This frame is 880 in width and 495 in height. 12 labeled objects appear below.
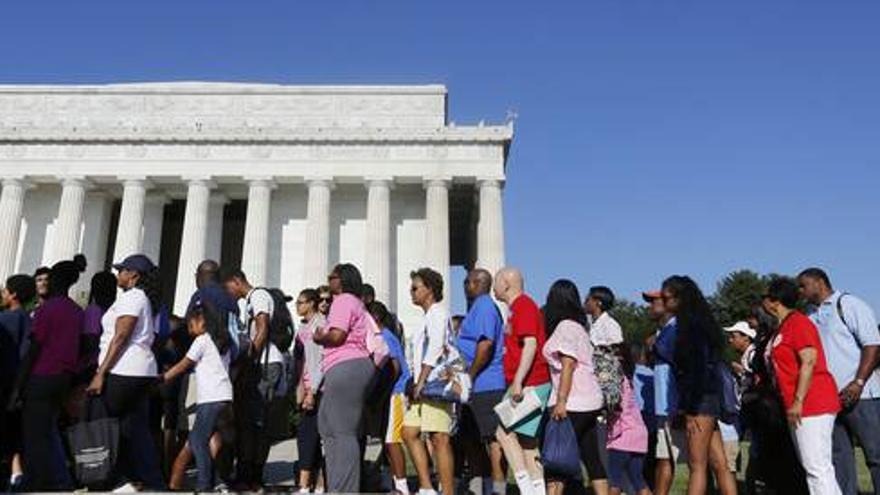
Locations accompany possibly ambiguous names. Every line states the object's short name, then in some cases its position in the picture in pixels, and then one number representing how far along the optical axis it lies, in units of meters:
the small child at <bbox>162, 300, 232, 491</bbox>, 7.33
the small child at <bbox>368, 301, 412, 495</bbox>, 8.59
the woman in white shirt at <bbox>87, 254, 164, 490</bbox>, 7.18
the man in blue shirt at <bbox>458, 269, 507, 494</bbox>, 7.39
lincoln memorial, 34.62
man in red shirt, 6.89
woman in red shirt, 6.50
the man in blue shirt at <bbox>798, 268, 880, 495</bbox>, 7.47
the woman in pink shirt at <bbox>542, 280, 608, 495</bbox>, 6.88
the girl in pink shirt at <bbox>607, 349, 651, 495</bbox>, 7.93
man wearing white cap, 9.47
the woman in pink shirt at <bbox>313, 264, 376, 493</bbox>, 6.98
